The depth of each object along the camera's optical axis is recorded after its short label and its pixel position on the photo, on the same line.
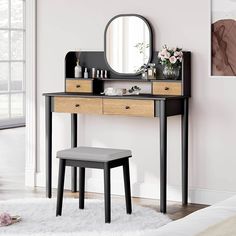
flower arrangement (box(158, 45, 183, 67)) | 6.12
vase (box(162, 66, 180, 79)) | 6.22
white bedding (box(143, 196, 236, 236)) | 2.59
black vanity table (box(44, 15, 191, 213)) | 5.95
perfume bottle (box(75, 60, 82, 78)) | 6.72
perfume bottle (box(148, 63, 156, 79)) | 6.32
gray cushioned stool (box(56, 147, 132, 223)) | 5.39
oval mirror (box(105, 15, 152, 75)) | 6.41
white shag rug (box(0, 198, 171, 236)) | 5.15
